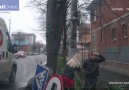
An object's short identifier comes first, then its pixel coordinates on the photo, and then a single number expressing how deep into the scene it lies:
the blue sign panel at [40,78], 3.60
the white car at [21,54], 9.25
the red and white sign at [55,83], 3.33
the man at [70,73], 3.66
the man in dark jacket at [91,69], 3.88
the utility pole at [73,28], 5.46
